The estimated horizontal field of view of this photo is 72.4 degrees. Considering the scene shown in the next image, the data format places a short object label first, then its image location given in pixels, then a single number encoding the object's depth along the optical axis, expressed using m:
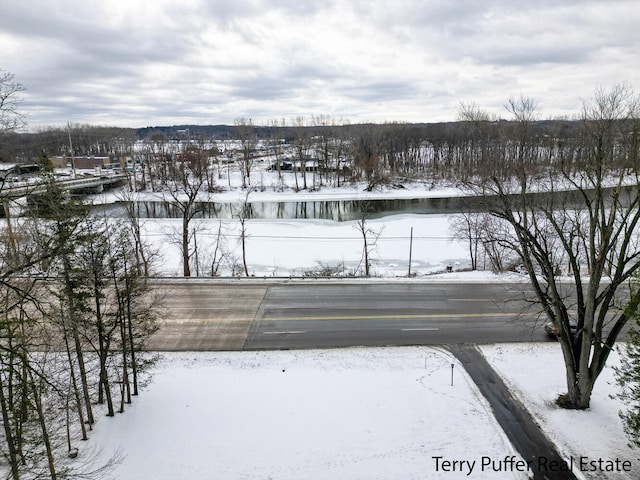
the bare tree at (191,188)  31.11
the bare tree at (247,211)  54.71
